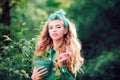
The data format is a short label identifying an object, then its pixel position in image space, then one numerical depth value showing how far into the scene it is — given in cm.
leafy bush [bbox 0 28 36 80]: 368
